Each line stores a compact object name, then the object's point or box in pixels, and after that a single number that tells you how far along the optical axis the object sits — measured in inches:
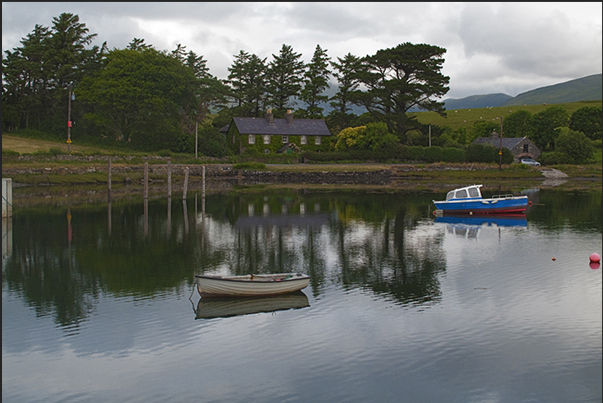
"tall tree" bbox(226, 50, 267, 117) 4151.1
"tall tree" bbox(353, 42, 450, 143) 3565.5
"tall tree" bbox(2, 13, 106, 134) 3331.7
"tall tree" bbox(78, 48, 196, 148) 3122.5
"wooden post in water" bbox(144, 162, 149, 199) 1859.0
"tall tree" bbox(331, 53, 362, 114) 3946.9
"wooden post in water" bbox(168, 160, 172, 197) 1980.4
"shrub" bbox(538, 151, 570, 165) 3595.0
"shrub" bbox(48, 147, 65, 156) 2610.7
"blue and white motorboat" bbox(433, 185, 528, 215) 1658.5
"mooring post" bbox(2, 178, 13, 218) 1371.8
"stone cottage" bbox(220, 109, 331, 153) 3531.0
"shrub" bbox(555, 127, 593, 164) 3550.7
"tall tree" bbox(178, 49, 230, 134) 3435.0
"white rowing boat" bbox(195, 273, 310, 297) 714.8
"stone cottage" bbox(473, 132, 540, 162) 3944.4
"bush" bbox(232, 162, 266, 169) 3031.5
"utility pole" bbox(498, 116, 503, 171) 3127.5
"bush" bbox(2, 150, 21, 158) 2450.8
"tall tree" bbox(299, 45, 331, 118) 4084.6
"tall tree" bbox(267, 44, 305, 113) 4119.1
